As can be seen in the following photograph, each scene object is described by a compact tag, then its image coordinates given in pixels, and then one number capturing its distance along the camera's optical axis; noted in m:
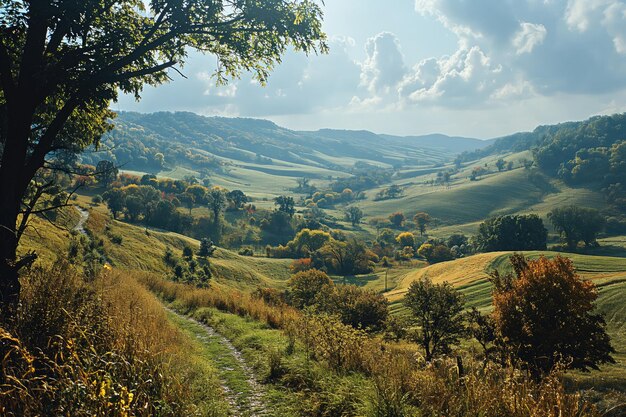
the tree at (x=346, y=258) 146.62
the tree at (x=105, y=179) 161.75
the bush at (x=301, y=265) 137.30
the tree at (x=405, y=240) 191.12
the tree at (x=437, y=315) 44.41
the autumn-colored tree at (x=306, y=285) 67.38
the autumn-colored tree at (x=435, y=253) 156.12
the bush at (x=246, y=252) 156.50
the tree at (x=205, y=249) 119.04
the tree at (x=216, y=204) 182.50
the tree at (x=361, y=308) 48.12
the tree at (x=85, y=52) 7.52
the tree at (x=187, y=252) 110.22
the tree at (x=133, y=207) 142.00
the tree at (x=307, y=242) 162.25
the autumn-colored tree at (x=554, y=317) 31.97
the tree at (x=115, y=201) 138.50
